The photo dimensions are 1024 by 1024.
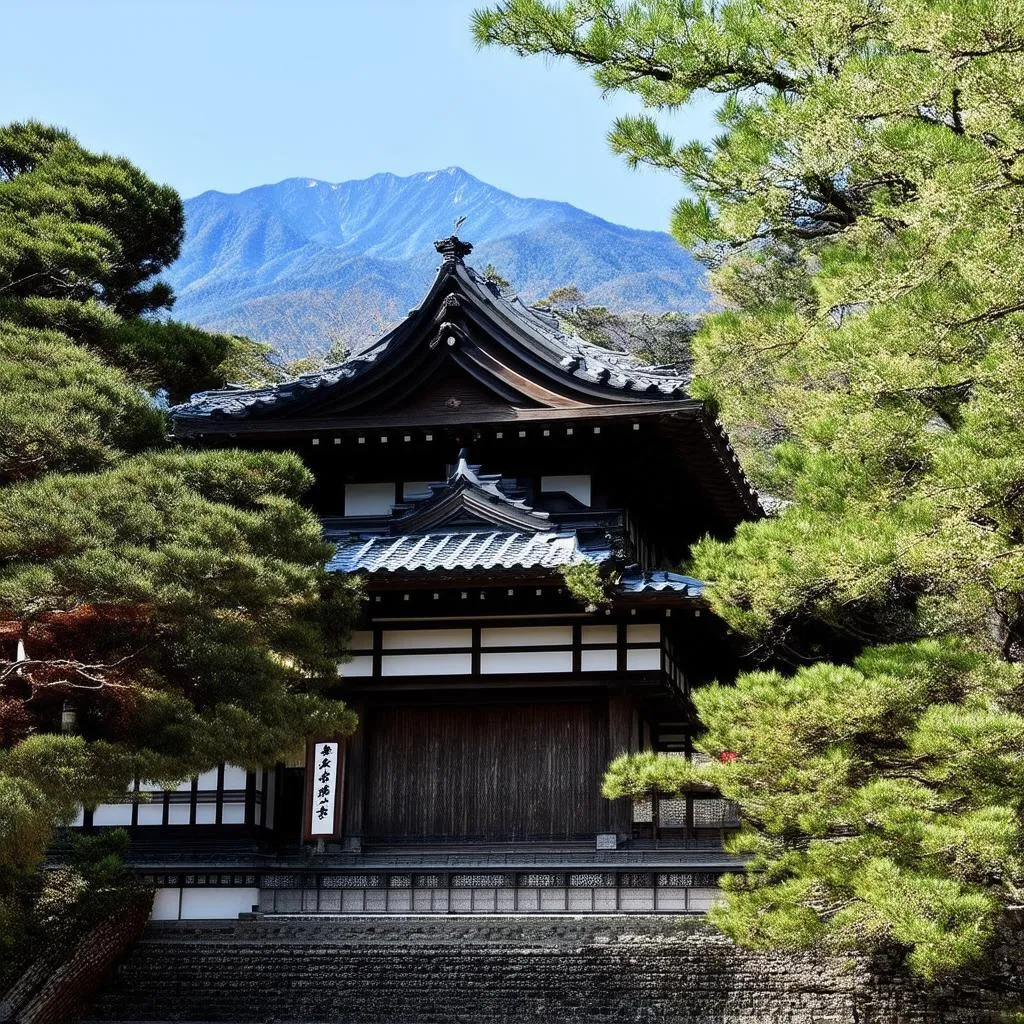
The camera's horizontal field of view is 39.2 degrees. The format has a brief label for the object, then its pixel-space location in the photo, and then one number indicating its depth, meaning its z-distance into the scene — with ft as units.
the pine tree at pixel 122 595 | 45.50
